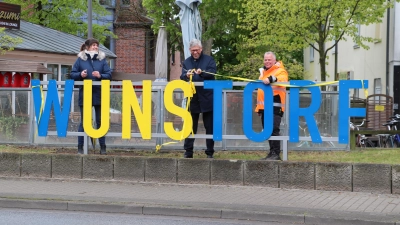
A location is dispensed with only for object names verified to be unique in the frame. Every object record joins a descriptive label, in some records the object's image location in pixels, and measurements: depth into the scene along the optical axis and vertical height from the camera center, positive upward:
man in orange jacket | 11.89 +0.26
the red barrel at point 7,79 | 27.58 +1.17
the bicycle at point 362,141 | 21.02 -0.82
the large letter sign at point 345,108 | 11.39 +0.07
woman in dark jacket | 12.73 +0.73
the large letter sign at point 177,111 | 12.05 +0.01
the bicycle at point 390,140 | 21.42 -0.79
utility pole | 29.59 +3.61
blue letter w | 12.60 +0.02
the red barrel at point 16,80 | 27.81 +1.14
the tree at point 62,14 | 40.69 +5.47
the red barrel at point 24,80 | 28.08 +1.16
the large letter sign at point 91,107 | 12.30 +0.01
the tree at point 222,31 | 37.19 +4.35
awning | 27.06 +1.60
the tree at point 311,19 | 27.31 +3.59
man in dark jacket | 12.16 +0.34
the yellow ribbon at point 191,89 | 12.01 +0.35
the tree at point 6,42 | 24.69 +2.36
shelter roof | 31.38 +3.26
